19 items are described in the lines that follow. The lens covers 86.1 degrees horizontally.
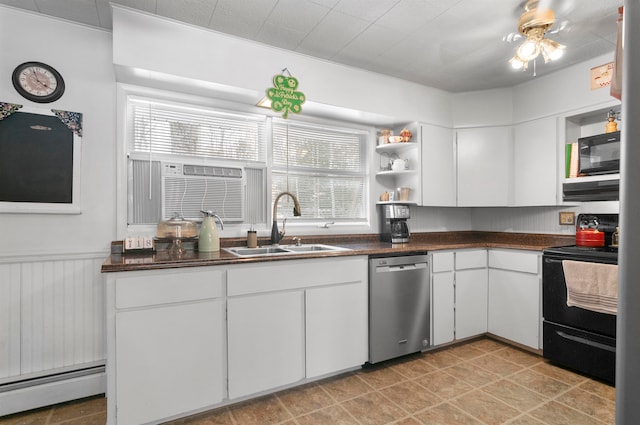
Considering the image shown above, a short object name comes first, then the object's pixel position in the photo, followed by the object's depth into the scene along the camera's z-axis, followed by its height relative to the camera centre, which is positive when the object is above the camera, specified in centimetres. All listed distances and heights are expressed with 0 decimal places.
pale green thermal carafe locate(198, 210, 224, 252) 244 -19
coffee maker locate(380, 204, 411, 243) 328 -11
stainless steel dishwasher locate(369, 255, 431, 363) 261 -75
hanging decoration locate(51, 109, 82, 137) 225 +60
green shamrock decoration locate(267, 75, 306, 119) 257 +88
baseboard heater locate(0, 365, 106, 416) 206 -113
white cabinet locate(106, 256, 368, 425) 184 -75
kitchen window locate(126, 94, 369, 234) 253 +38
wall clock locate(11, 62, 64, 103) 215 +82
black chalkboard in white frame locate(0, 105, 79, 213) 212 +29
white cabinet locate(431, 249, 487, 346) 296 -74
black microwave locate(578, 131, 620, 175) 267 +48
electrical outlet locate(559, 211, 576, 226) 313 -5
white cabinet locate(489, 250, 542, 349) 286 -74
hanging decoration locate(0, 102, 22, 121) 210 +62
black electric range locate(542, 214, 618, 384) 235 -81
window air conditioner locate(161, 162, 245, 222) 258 +15
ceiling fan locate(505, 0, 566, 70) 205 +113
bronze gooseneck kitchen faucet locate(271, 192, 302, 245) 283 -10
